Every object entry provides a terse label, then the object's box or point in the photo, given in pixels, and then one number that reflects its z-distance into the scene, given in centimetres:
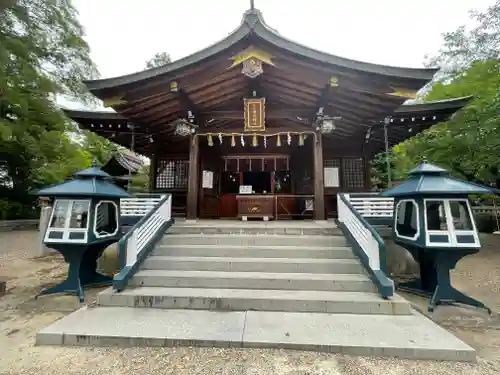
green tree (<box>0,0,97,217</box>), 1348
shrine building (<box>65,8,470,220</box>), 643
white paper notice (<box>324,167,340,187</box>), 986
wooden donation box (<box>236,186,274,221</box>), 907
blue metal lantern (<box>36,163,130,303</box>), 489
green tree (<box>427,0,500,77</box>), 1093
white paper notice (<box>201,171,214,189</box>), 921
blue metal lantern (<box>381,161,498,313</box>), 439
